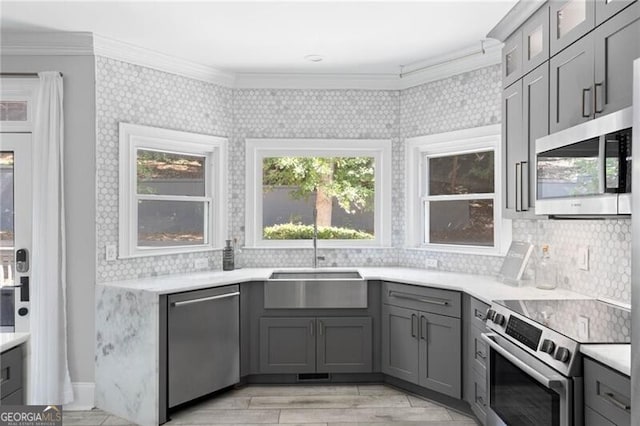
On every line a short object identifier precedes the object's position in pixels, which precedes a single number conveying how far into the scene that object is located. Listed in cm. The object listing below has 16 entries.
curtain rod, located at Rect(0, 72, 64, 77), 374
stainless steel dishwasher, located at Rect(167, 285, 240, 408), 357
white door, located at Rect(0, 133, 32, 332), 369
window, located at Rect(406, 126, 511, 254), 420
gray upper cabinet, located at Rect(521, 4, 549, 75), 295
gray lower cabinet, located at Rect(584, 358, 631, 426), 176
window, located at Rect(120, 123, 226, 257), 401
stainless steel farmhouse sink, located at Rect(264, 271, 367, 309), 414
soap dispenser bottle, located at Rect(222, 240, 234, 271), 456
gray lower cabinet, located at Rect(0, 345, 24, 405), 181
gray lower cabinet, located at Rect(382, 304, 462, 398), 364
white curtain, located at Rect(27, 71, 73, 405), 366
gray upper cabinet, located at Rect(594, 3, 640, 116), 212
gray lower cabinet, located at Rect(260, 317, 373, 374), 416
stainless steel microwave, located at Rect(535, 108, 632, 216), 202
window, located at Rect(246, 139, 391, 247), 485
